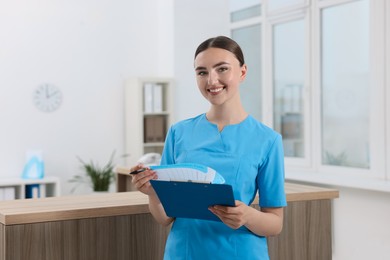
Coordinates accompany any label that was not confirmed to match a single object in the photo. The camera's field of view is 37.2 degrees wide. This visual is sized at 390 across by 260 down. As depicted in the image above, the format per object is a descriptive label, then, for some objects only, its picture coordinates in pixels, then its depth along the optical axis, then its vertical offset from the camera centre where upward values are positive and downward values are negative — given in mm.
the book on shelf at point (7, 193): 5117 -540
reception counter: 2100 -382
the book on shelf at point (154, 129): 6023 +29
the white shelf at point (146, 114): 5922 +185
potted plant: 5801 -449
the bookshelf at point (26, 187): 5133 -504
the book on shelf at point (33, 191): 5277 -537
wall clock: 5633 +341
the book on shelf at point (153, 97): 5992 +360
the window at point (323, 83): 4195 +412
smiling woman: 1723 -85
